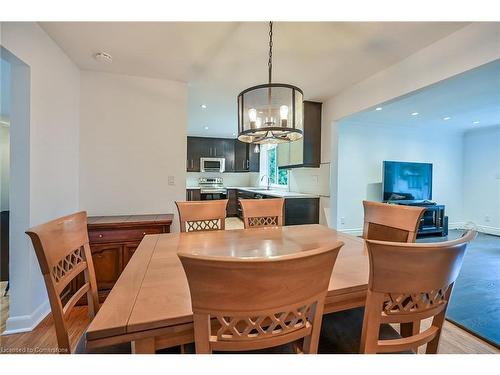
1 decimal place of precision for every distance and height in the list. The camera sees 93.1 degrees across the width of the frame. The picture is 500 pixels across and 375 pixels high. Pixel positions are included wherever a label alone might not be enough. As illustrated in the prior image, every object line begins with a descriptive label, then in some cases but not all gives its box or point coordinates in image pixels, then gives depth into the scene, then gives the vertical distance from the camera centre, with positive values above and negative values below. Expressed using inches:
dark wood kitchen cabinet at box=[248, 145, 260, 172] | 271.0 +27.2
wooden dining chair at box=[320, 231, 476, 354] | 28.3 -12.6
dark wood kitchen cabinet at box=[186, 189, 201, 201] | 235.1 -11.7
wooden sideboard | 87.8 -24.1
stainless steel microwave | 255.9 +19.9
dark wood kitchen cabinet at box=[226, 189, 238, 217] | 254.2 -20.4
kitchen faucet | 247.5 +3.0
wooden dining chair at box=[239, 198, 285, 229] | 84.4 -10.4
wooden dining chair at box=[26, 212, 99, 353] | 35.7 -14.2
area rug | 73.9 -42.6
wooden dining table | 28.5 -16.5
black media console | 187.9 -26.1
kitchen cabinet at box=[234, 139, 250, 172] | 269.3 +29.7
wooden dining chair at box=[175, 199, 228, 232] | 76.8 -10.9
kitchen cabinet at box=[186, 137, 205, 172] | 251.8 +32.5
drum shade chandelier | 57.4 +18.3
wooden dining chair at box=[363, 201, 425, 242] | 60.2 -10.0
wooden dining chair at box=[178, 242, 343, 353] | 22.5 -11.5
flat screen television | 189.6 +4.5
